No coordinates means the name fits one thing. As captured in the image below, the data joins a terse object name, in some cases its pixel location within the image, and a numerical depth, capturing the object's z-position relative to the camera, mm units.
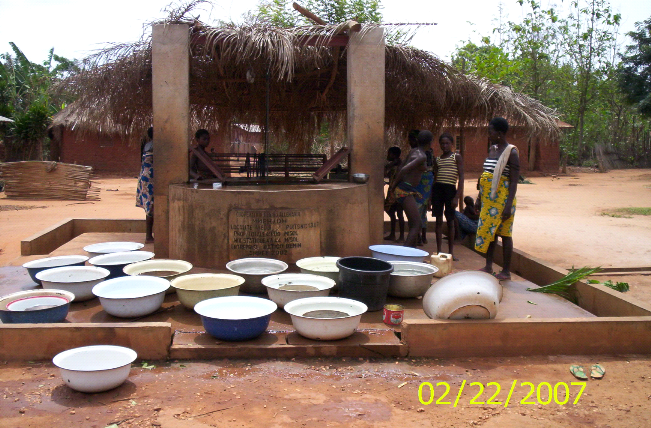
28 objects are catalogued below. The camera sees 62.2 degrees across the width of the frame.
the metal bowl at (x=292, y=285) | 4066
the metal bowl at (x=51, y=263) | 4750
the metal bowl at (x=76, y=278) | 4215
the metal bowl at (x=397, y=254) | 5031
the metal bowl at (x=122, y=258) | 4918
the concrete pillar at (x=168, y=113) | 5590
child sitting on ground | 7125
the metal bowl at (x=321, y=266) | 4539
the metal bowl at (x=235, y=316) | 3521
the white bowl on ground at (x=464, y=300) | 3711
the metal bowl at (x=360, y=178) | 5840
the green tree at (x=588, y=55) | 26297
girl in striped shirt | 6082
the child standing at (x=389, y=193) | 6977
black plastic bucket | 4121
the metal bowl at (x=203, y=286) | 4035
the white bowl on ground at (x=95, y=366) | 2875
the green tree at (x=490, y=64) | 15820
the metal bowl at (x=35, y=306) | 3633
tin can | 3963
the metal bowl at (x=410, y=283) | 4441
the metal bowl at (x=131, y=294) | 3834
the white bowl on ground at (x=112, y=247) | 5527
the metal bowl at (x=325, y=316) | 3537
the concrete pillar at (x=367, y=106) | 5812
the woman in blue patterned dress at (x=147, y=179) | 6398
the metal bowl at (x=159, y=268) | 4617
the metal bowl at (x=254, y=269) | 4508
